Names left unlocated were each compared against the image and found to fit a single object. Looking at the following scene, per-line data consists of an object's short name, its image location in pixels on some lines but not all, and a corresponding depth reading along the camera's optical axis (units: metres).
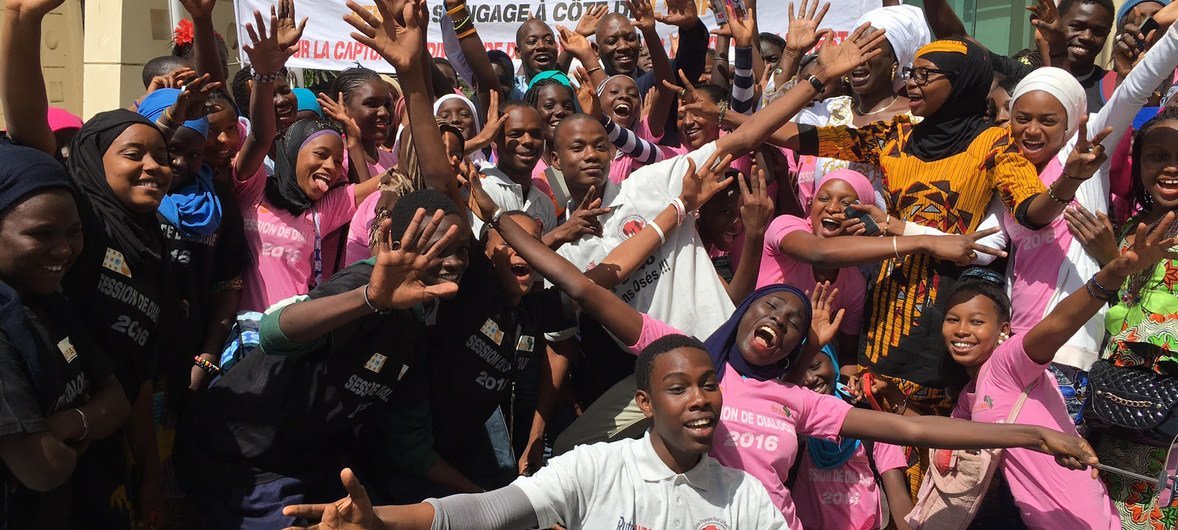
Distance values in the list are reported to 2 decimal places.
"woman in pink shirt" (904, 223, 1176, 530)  4.04
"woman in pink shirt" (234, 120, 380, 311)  4.77
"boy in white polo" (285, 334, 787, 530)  3.29
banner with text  8.41
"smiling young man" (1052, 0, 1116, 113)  5.83
